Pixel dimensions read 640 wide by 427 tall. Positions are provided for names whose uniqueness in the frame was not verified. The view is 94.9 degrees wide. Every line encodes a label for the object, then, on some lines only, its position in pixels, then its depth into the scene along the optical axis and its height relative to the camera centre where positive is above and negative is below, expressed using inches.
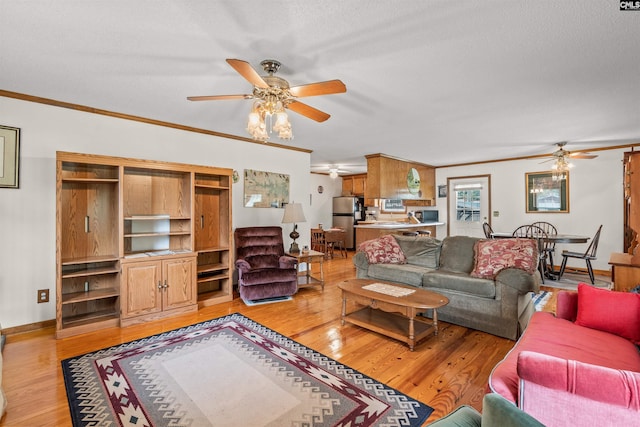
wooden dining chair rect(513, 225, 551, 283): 186.9 -25.2
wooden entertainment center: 122.0 -14.7
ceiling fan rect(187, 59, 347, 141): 83.0 +33.9
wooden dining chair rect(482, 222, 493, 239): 222.8 -15.1
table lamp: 178.2 -2.5
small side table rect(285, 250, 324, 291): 174.6 -28.5
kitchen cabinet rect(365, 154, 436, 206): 236.7 +28.4
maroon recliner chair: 151.0 -29.2
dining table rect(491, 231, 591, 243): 180.4 -17.1
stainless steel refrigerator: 331.6 -2.4
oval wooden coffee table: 102.4 -34.4
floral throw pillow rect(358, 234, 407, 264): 155.3 -21.1
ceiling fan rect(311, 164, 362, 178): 285.7 +46.1
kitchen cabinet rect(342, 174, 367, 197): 338.3 +32.2
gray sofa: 110.7 -30.1
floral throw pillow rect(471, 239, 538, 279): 117.4 -18.9
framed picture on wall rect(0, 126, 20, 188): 111.9 +21.8
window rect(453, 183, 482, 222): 284.2 +10.3
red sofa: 37.1 -27.4
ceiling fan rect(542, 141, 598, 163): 195.3 +37.9
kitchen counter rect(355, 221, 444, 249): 246.2 -14.6
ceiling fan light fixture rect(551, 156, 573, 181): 199.0 +32.1
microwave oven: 302.0 -4.4
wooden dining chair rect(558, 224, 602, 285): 186.7 -28.8
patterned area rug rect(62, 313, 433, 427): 69.6 -48.2
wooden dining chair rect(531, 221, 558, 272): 230.6 -12.0
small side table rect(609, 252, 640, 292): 103.7 -22.8
